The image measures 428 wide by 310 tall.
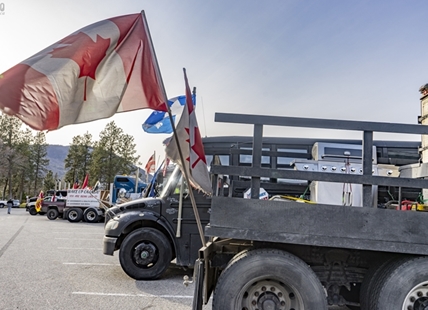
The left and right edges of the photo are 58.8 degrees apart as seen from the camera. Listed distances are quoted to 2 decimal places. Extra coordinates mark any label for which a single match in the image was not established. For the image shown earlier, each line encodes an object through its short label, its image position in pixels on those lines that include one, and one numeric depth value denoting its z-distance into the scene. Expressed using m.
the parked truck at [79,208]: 25.20
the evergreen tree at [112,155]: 54.31
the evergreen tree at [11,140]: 58.72
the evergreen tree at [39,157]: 68.62
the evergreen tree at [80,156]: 64.56
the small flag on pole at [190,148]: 4.19
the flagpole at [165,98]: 3.89
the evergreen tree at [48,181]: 76.75
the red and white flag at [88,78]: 3.48
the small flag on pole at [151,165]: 19.80
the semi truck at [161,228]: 7.15
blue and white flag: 8.77
